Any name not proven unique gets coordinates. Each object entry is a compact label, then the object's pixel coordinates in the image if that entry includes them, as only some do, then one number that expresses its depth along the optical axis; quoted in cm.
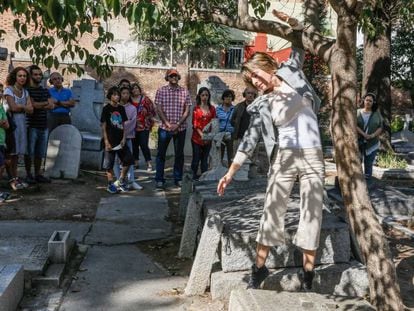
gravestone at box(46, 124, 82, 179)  916
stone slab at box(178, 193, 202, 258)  534
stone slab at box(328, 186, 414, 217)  754
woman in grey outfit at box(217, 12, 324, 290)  391
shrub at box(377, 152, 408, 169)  1137
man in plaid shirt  888
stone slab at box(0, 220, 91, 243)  604
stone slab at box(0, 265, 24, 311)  372
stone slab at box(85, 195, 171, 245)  611
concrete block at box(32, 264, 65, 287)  448
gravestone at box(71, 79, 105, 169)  1229
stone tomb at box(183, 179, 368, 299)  418
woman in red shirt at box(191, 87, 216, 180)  898
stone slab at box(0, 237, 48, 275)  462
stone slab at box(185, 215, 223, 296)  437
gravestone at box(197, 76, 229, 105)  1273
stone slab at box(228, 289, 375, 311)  346
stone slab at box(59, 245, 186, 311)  423
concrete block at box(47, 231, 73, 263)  488
